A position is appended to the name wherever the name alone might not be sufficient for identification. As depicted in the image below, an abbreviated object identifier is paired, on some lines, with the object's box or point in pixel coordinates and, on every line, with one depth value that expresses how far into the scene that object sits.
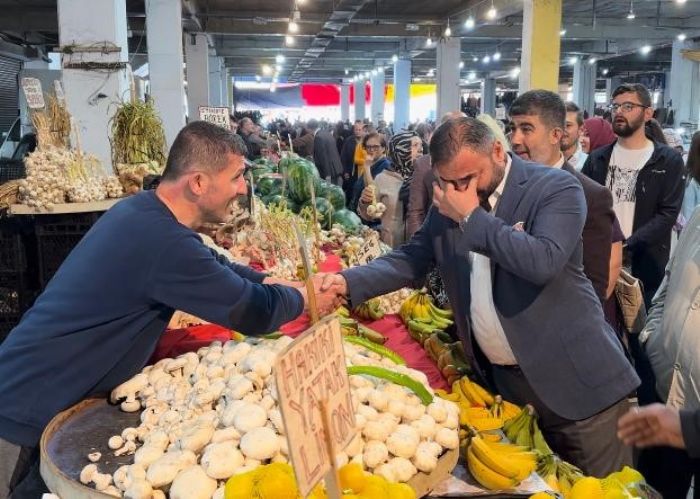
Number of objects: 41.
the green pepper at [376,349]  2.54
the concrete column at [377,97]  31.62
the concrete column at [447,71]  19.70
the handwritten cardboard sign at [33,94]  6.20
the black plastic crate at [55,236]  5.23
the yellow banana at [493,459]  1.89
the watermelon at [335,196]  6.62
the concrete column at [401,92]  26.30
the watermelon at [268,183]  7.36
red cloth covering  2.59
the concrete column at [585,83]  27.45
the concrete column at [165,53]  11.70
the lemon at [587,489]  1.83
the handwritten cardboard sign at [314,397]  1.27
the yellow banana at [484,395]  2.55
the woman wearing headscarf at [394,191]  5.98
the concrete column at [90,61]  6.75
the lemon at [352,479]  1.66
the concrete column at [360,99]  37.62
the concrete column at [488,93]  36.44
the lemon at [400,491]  1.63
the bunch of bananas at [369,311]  3.82
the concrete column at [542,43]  12.16
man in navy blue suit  2.28
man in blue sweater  2.10
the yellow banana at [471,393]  2.56
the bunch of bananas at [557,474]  2.03
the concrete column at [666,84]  29.79
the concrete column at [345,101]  44.97
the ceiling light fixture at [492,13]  14.42
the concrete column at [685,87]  20.97
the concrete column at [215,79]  24.92
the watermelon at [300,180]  6.58
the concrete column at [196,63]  19.02
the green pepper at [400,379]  2.11
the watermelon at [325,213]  6.12
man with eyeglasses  4.84
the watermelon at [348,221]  6.04
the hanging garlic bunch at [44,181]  5.15
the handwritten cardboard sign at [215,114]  6.69
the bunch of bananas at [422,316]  3.50
